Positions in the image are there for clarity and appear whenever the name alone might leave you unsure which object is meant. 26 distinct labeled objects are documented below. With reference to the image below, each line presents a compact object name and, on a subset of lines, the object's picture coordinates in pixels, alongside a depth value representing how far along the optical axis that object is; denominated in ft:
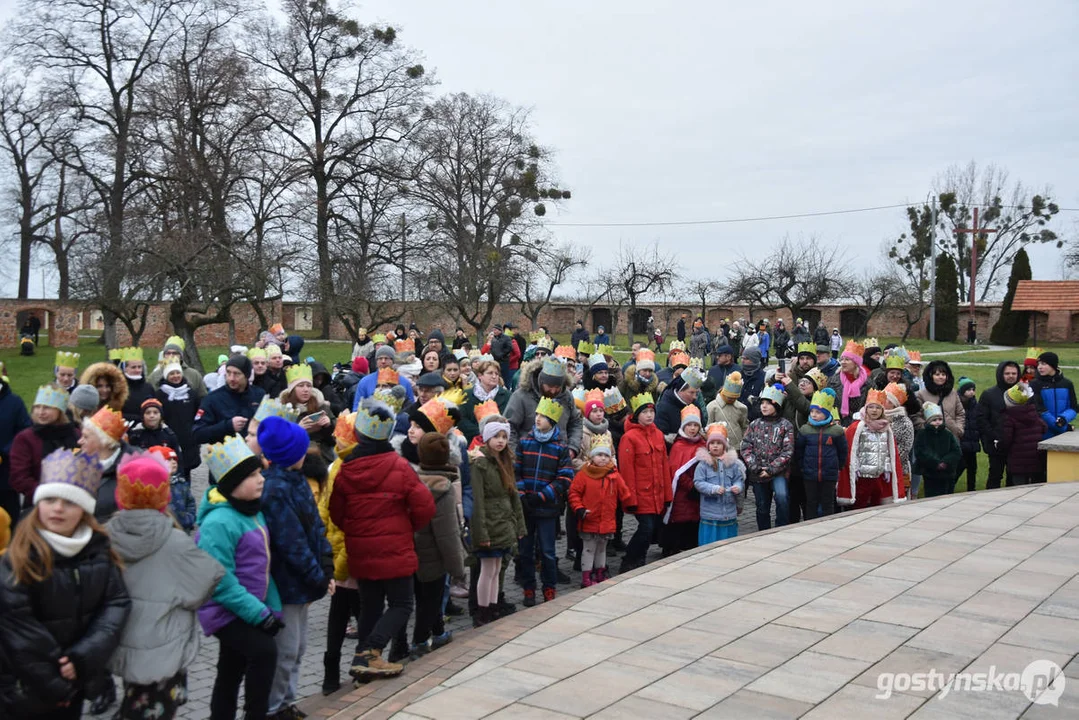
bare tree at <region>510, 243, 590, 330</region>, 157.99
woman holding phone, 23.25
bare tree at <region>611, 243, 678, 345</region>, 166.09
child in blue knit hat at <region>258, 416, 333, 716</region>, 17.63
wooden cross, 227.85
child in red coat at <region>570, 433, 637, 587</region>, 28.14
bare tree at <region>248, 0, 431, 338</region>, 134.72
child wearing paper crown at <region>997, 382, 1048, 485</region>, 40.57
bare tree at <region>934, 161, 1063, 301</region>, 255.91
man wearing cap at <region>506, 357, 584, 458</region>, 28.73
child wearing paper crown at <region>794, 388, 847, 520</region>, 33.24
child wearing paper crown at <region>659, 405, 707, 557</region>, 30.91
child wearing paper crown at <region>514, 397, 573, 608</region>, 26.81
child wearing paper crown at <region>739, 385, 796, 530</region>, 33.06
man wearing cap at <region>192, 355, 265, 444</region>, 30.09
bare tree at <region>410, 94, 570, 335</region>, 151.74
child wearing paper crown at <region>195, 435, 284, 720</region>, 16.37
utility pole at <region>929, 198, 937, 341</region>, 168.04
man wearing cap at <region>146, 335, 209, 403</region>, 35.29
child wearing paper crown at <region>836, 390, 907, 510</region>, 33.65
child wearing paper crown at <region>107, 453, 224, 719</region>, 14.82
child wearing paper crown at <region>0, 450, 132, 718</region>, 13.56
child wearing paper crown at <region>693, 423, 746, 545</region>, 30.22
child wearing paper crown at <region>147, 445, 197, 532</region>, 23.71
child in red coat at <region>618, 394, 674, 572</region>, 30.12
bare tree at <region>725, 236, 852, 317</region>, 171.53
